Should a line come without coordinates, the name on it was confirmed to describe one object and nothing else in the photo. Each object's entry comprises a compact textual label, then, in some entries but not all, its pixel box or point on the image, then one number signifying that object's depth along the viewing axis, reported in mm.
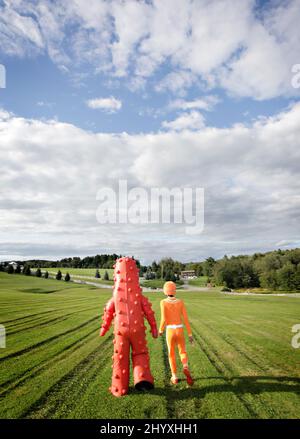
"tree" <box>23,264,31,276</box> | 63469
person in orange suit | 6665
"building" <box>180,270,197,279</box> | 92375
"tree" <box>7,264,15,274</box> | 62669
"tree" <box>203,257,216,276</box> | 87562
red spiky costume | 6020
